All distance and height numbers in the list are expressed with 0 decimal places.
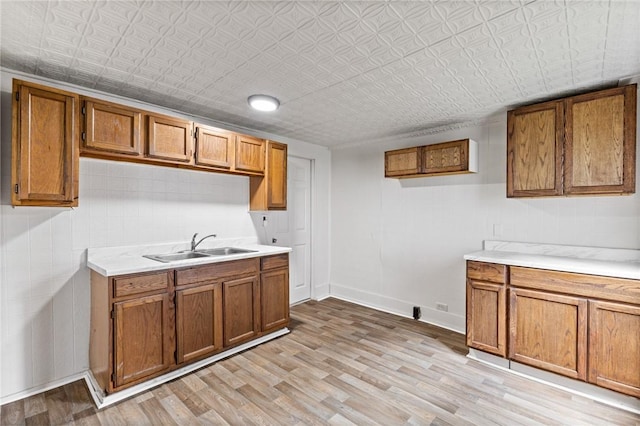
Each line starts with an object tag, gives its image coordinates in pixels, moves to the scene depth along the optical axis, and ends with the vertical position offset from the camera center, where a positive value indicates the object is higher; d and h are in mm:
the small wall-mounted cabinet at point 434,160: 3266 +593
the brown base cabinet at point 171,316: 2221 -886
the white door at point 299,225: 4434 -198
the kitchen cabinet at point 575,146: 2312 +548
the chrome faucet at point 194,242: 3152 -320
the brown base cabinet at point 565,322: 2143 -871
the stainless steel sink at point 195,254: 2921 -435
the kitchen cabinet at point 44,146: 2018 +446
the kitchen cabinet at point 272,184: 3541 +328
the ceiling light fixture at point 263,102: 2736 +995
